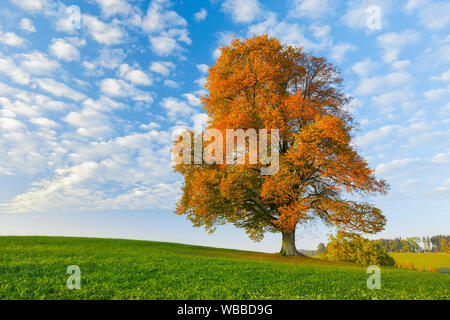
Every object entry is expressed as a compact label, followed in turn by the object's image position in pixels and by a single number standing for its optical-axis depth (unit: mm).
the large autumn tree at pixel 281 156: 20922
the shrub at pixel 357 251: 24281
